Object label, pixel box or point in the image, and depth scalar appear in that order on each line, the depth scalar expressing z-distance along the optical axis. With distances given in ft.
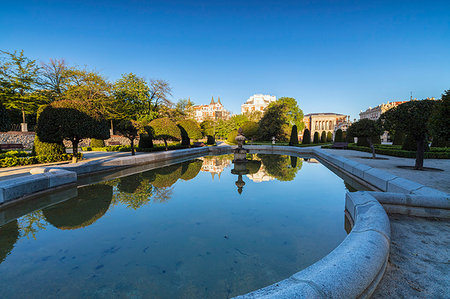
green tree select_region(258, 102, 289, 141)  132.98
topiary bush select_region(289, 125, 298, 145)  110.52
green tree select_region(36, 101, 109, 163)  38.40
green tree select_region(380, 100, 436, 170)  30.55
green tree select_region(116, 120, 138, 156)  57.17
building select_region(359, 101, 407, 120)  241.31
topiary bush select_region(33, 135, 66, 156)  42.63
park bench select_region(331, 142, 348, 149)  90.09
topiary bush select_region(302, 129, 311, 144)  117.56
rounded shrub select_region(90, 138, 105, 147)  87.97
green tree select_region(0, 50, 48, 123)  92.04
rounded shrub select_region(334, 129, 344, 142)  106.29
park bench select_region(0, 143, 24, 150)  70.53
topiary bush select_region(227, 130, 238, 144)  138.51
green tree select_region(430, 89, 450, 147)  21.08
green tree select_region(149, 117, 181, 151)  70.59
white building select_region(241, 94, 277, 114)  362.53
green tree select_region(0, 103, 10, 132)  33.80
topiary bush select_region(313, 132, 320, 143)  133.20
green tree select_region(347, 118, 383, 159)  49.47
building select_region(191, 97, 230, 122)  358.64
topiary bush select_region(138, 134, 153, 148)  77.03
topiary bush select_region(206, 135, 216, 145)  126.09
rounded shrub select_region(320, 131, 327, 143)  141.40
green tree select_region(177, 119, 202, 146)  101.26
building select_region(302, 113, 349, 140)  263.49
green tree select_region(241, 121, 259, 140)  140.97
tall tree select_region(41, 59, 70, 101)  100.99
